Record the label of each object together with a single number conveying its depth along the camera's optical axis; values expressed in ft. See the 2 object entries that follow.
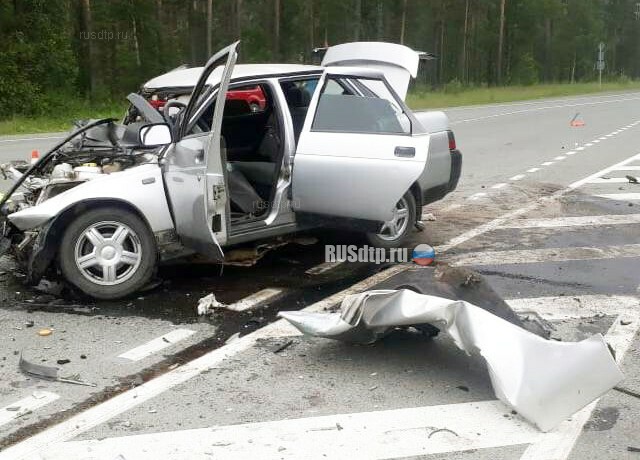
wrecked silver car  17.62
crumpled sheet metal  11.96
